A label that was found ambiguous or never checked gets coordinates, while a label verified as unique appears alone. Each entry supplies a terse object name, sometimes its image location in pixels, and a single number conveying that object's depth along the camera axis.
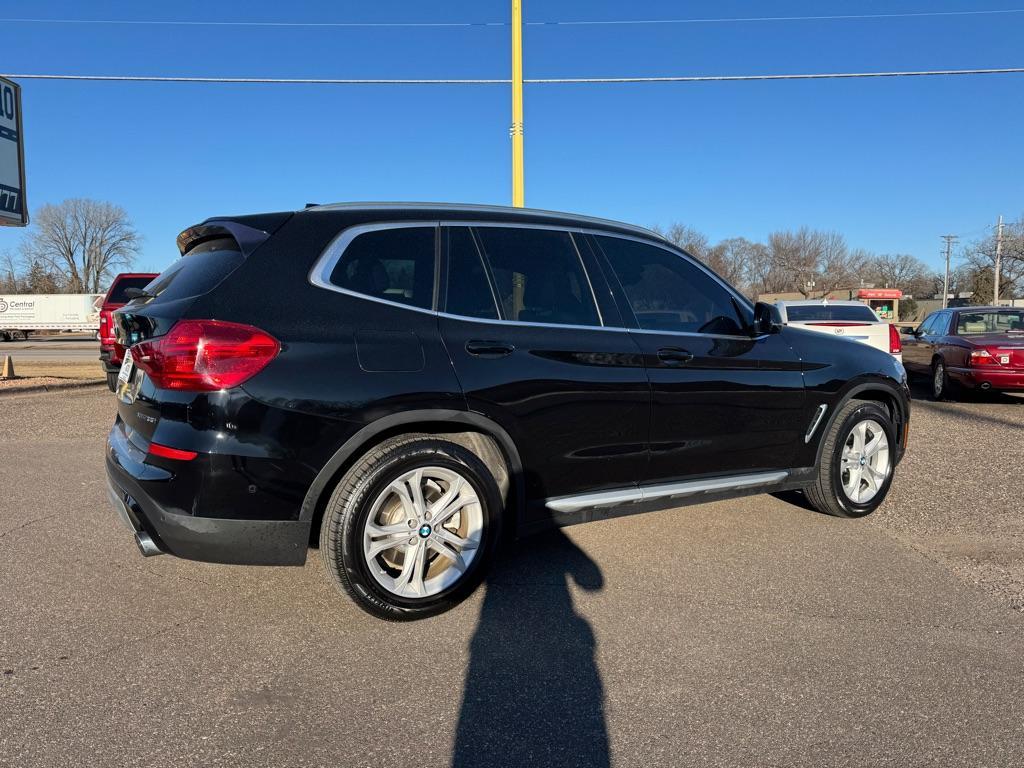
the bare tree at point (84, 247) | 77.31
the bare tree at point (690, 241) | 56.09
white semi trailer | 39.25
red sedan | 10.07
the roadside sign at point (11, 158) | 14.57
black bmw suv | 2.91
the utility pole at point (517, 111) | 10.70
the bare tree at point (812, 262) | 85.00
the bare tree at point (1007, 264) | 68.19
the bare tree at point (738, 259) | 70.67
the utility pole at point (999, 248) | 60.16
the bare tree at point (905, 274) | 98.69
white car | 9.95
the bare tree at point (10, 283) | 77.69
